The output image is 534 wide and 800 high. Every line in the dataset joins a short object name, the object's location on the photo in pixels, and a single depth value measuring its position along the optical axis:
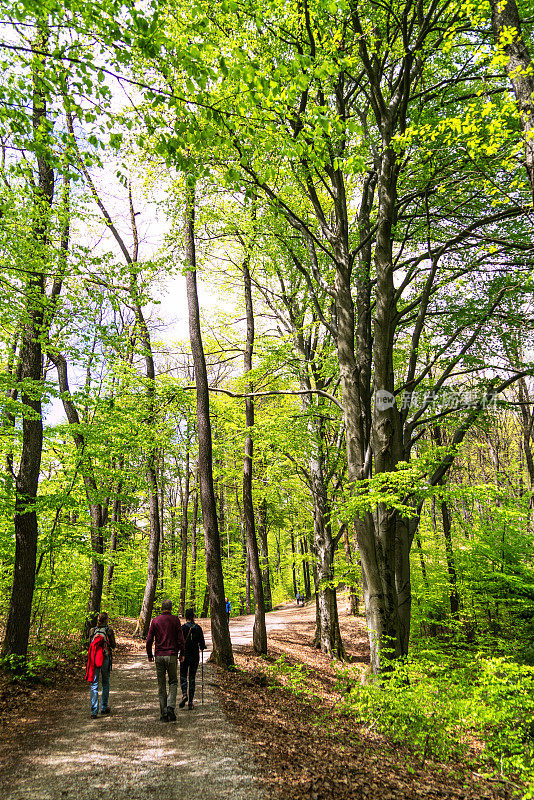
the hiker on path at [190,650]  7.14
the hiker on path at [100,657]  6.47
